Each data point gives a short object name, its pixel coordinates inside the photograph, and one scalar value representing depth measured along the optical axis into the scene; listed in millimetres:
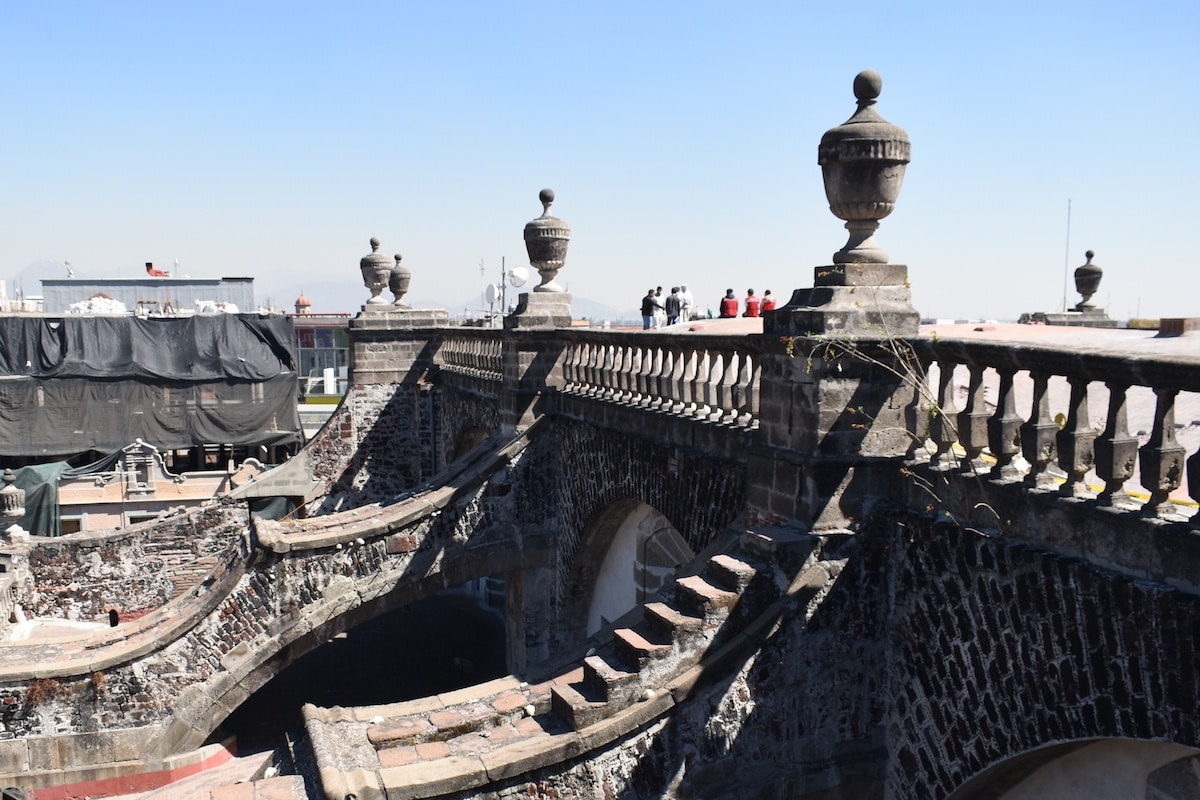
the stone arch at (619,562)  10398
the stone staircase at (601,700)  6129
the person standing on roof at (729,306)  17945
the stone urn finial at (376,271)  19438
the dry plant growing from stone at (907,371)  6125
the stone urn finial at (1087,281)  17016
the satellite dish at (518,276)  18877
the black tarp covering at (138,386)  28891
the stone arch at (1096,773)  4805
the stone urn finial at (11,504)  17766
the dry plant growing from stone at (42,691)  11422
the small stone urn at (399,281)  19344
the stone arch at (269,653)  11797
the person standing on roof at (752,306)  16688
